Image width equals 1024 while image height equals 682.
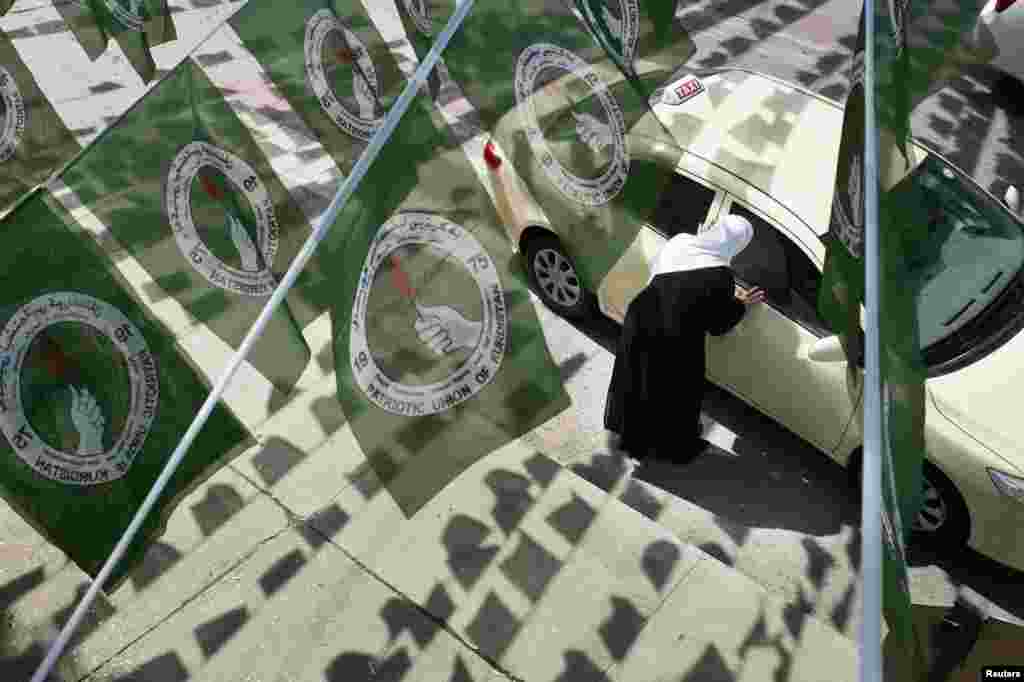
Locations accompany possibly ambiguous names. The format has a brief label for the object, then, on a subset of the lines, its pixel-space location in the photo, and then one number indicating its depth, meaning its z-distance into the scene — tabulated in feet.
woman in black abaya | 16.63
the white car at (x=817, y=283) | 15.33
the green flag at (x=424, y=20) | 15.52
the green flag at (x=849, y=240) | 11.39
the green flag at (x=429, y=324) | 10.82
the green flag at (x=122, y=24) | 21.11
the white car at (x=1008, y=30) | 27.17
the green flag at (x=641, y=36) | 13.75
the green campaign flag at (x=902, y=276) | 9.00
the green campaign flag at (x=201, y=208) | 11.57
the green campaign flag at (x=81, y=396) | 10.28
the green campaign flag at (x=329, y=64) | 14.28
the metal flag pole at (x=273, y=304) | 10.27
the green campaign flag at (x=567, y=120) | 12.69
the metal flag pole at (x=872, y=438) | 7.49
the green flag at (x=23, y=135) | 17.97
